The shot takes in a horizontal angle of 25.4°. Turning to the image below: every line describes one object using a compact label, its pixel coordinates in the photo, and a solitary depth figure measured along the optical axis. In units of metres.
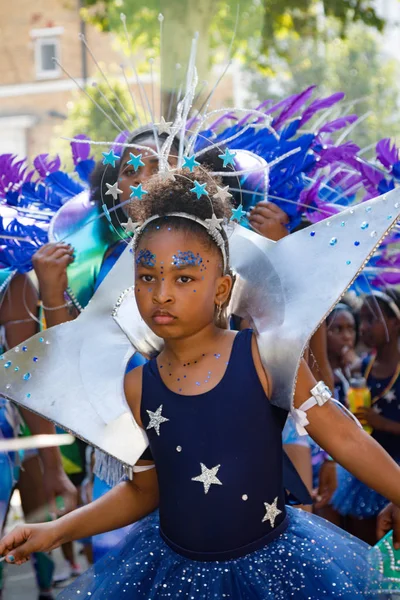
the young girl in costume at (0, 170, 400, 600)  2.33
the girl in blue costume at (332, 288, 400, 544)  4.71
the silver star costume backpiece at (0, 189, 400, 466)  2.33
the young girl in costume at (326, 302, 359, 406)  5.69
